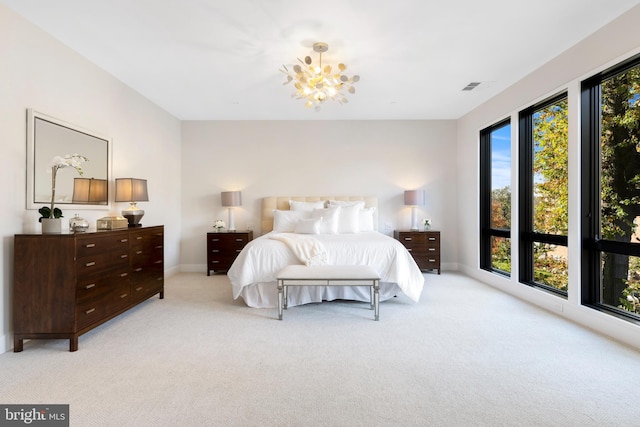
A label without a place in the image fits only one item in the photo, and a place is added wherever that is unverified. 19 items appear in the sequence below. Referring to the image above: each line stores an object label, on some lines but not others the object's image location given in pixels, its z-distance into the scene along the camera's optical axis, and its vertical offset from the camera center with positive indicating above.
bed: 3.80 -0.56
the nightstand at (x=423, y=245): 5.60 -0.50
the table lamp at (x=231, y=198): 5.79 +0.35
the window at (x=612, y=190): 2.83 +0.25
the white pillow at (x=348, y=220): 5.19 -0.05
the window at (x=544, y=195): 3.66 +0.26
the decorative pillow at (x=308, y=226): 4.84 -0.14
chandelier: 3.33 +1.46
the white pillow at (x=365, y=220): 5.48 -0.06
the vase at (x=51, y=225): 2.72 -0.06
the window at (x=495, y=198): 4.75 +0.29
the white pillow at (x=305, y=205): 5.69 +0.21
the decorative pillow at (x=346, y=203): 5.62 +0.25
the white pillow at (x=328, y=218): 5.02 -0.02
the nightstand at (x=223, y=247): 5.57 -0.52
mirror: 2.85 +0.62
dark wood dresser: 2.61 -0.57
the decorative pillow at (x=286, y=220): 5.41 -0.05
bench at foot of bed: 3.28 -0.63
